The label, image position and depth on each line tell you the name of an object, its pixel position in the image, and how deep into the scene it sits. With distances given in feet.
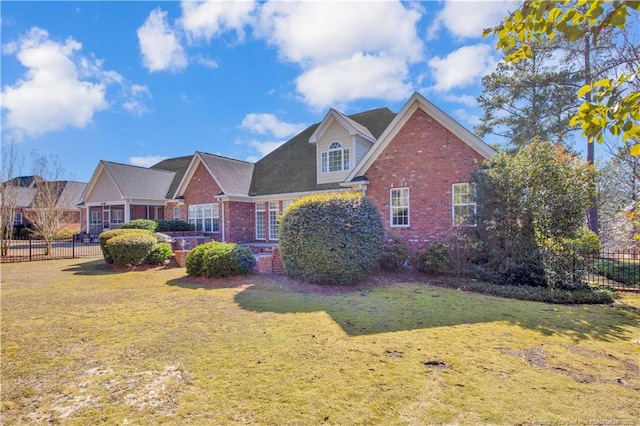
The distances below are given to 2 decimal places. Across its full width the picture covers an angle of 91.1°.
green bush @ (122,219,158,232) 65.66
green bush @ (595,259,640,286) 35.68
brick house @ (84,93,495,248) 43.65
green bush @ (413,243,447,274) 35.99
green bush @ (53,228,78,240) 97.67
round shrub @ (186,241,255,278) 35.22
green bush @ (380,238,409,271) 37.91
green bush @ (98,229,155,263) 46.86
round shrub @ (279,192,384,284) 31.17
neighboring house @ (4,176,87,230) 118.42
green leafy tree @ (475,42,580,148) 64.28
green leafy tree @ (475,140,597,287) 30.94
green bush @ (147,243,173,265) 46.60
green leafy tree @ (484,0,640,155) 6.04
